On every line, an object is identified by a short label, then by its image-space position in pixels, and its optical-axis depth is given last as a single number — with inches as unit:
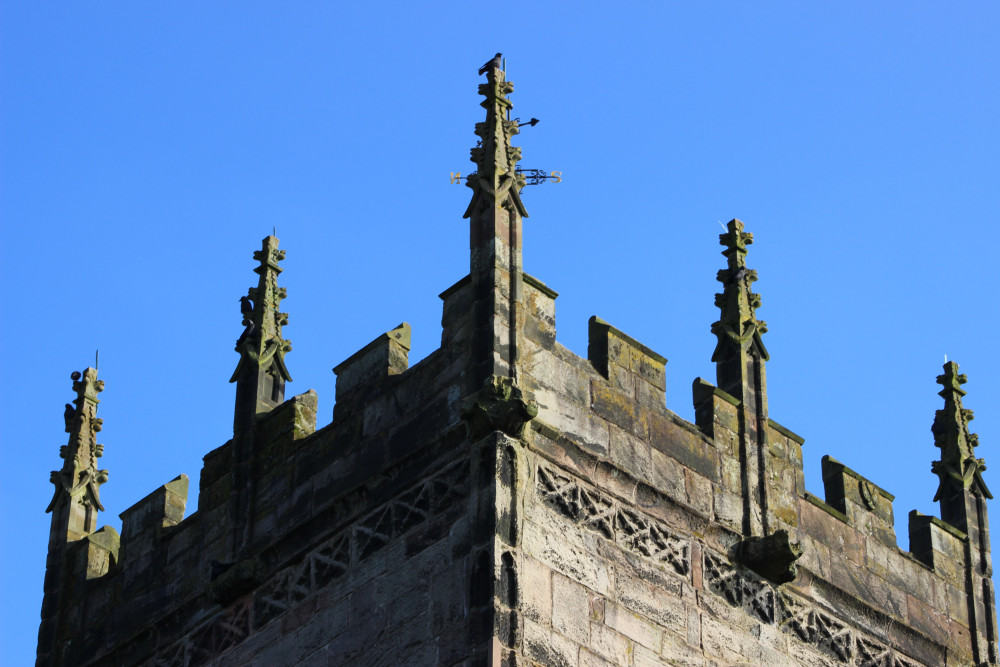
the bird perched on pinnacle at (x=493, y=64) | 979.3
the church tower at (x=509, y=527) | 887.1
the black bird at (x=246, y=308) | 1053.2
